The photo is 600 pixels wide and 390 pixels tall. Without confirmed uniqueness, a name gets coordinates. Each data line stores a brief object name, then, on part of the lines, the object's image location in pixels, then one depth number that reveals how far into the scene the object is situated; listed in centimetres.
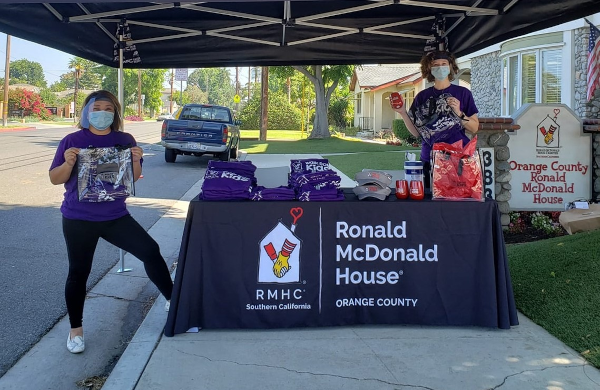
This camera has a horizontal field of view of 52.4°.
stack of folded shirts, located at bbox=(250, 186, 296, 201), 460
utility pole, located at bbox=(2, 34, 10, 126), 4395
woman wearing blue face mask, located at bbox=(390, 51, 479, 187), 484
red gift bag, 461
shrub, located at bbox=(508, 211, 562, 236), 794
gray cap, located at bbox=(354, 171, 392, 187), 473
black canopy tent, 589
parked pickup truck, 1756
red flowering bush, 6382
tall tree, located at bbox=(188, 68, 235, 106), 16112
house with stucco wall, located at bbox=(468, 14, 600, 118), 1537
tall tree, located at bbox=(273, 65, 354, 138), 3297
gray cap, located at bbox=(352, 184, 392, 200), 464
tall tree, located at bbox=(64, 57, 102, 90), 12500
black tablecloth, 455
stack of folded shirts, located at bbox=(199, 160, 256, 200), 456
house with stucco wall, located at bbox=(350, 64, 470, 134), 3712
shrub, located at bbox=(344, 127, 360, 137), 4281
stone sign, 832
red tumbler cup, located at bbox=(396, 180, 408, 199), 469
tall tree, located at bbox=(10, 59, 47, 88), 15112
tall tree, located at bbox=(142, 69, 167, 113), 9569
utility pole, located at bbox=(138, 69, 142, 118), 8738
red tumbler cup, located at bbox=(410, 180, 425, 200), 468
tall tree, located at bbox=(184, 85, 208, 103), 12721
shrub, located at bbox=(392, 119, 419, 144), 2856
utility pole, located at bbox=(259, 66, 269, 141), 3142
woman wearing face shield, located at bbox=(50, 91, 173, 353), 420
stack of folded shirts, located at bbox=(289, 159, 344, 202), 459
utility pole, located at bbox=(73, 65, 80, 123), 7626
